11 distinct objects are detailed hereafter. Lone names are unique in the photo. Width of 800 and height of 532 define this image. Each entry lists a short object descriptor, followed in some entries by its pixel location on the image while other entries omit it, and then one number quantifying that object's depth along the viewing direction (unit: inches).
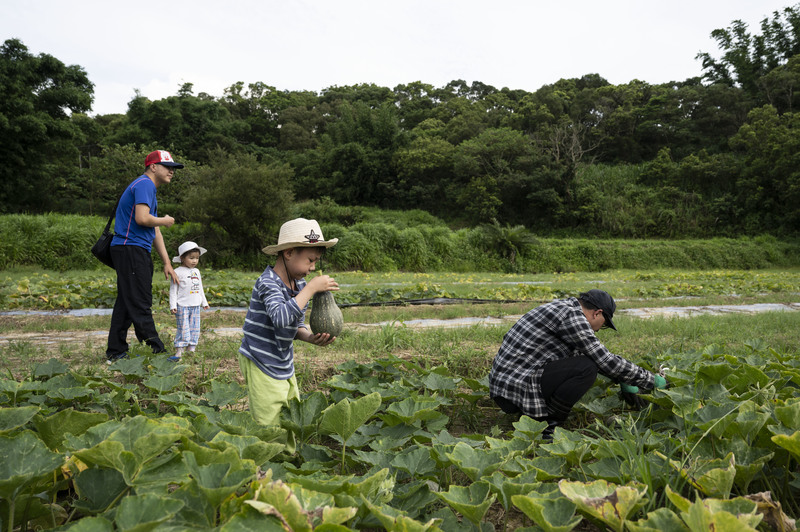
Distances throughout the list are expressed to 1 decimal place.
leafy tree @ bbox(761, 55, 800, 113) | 1158.3
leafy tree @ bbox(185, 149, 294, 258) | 639.8
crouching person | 105.7
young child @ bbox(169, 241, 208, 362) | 167.8
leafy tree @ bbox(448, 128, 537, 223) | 1075.3
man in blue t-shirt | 146.7
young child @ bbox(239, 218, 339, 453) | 93.2
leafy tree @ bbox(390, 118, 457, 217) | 1192.2
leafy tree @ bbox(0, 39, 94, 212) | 761.6
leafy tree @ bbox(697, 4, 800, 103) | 1359.5
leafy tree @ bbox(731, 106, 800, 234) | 948.0
